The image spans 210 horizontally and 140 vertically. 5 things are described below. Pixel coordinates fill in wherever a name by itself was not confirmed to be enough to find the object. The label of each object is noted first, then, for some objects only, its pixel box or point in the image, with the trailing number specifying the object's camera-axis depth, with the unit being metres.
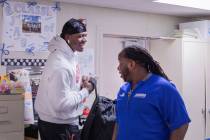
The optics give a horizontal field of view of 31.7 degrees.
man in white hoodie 2.44
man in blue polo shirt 1.93
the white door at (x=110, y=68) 4.43
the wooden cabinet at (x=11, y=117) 3.11
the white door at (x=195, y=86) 4.73
